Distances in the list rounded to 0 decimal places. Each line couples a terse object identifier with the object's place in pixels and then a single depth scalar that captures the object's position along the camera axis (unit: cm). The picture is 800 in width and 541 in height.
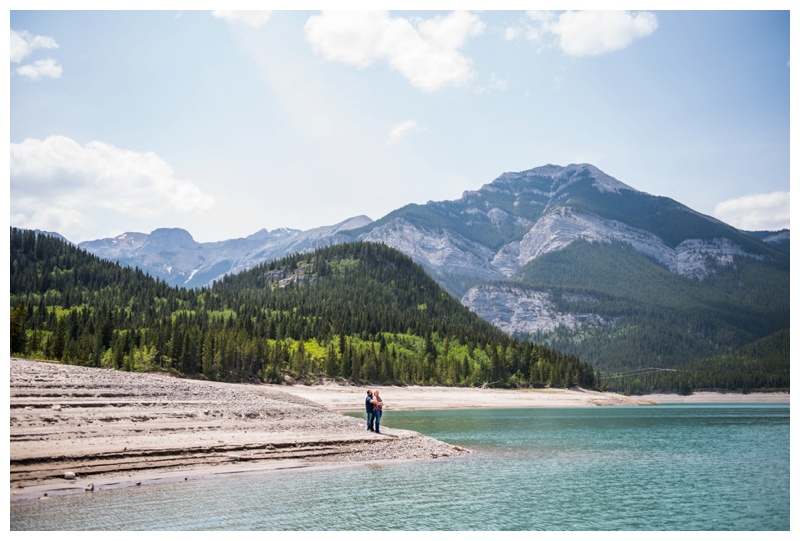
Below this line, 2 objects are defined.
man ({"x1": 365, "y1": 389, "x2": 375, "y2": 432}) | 4309
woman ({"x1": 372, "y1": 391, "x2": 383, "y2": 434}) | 4297
